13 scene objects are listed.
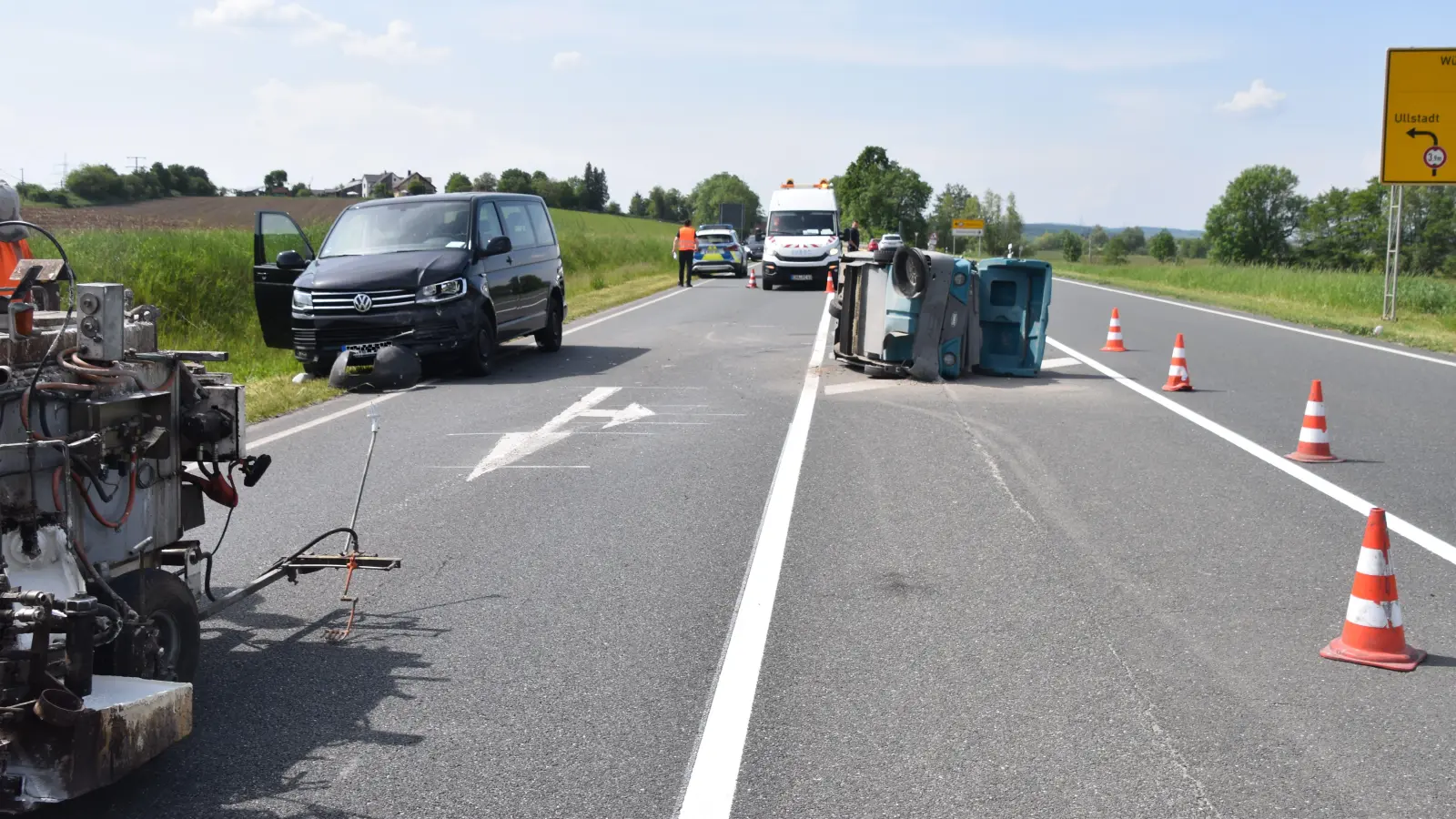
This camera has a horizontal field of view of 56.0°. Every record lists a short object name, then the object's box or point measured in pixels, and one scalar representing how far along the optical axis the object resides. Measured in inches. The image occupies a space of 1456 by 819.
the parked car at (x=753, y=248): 2976.1
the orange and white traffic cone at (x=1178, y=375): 545.6
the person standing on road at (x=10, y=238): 239.3
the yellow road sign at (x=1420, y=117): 984.3
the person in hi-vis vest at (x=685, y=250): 1465.3
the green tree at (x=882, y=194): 5132.9
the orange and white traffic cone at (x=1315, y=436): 383.6
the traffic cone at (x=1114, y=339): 729.0
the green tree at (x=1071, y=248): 5314.0
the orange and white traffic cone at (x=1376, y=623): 207.5
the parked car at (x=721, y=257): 1790.1
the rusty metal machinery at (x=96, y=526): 141.9
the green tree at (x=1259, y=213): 6038.4
